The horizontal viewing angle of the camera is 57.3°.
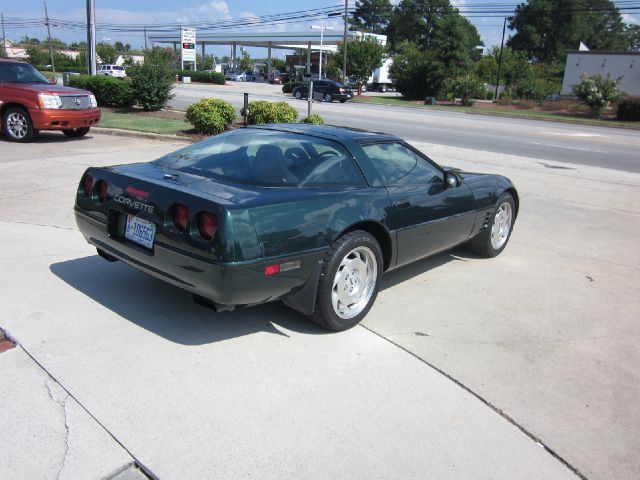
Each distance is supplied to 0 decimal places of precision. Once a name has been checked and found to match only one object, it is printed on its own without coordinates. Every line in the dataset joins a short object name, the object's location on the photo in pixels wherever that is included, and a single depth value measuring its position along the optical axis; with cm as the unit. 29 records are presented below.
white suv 5353
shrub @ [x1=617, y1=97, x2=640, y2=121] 3441
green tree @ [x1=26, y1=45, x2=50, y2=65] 5762
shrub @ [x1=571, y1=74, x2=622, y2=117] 3491
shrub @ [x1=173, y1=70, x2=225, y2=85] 5834
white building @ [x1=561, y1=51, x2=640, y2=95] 4850
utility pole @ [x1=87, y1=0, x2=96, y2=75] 1956
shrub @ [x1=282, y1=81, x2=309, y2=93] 4460
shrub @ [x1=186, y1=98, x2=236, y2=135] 1405
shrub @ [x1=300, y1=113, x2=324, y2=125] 1338
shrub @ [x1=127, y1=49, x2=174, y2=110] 1823
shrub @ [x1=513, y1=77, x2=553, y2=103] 4838
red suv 1177
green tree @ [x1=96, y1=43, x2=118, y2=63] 7481
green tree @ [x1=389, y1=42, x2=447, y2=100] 4928
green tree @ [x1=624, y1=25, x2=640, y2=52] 10898
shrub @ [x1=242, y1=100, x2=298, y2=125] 1438
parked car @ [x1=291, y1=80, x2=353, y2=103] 3844
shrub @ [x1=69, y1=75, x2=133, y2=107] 1869
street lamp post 6225
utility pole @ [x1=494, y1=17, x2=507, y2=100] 5364
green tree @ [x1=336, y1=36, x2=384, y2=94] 5131
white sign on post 5944
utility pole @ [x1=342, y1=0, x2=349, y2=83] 4859
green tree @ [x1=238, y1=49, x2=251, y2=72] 10676
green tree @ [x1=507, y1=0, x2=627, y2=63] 8588
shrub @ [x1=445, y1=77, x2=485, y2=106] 4291
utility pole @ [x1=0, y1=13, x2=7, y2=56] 5647
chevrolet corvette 347
